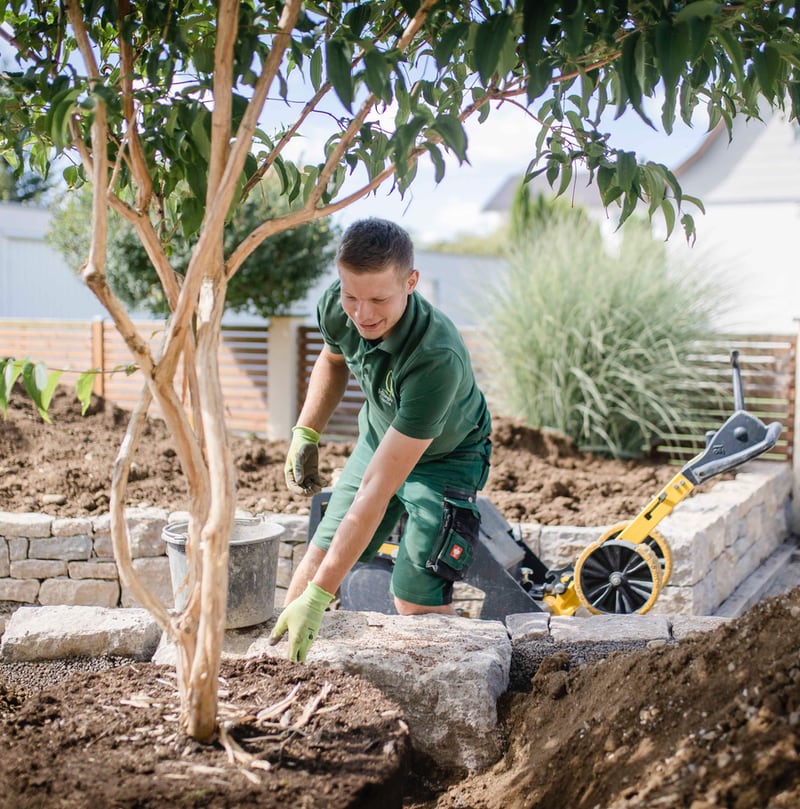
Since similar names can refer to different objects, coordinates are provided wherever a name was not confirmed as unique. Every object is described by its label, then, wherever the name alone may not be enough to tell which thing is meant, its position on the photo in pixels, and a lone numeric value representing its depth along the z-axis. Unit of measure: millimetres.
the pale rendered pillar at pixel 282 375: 8477
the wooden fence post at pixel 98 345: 9258
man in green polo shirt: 2496
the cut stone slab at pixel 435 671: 2328
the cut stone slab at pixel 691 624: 2762
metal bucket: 2750
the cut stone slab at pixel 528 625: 2781
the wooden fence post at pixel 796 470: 6281
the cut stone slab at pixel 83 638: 2771
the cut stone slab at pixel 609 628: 2738
